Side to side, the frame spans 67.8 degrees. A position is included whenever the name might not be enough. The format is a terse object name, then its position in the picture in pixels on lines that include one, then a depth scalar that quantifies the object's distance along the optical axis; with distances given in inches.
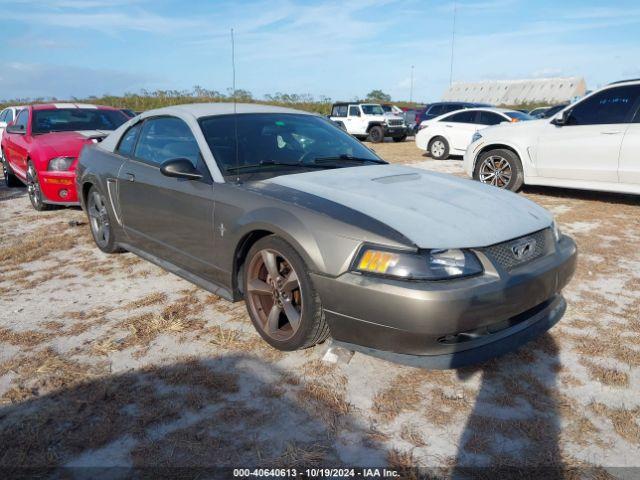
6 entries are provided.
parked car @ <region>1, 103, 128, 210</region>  242.7
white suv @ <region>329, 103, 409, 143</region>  760.3
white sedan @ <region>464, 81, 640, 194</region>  248.7
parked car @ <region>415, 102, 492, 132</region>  645.9
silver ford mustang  90.1
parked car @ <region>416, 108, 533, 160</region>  493.0
